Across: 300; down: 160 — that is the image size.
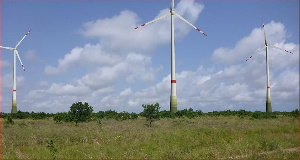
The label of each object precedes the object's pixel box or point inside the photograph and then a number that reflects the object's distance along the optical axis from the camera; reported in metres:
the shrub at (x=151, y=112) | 44.00
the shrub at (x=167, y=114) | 55.13
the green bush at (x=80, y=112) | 45.34
